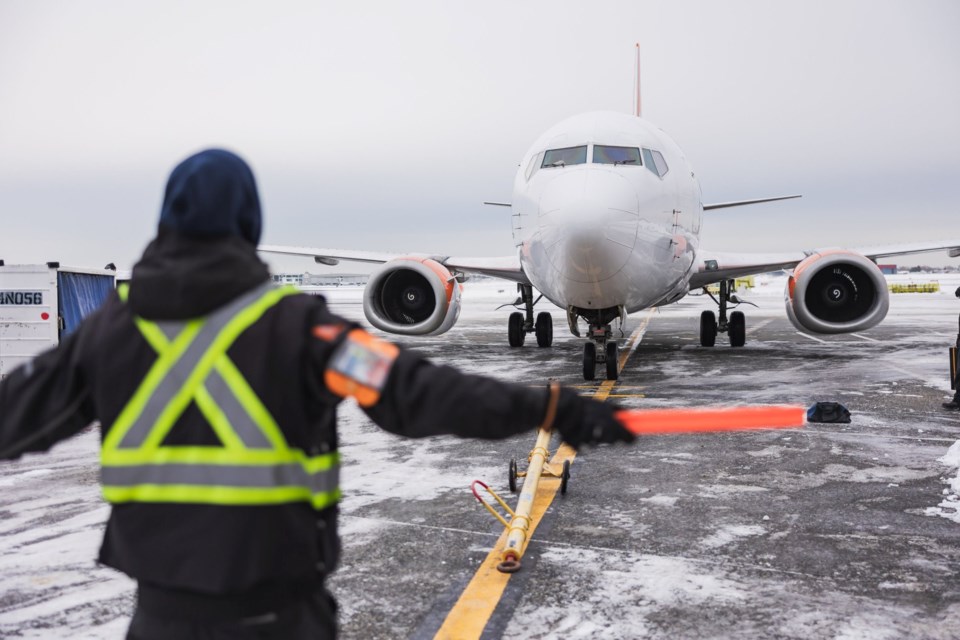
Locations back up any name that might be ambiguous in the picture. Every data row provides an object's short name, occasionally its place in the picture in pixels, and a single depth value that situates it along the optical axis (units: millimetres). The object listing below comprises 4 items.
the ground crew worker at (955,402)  7867
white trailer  10695
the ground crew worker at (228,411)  1529
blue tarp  11320
